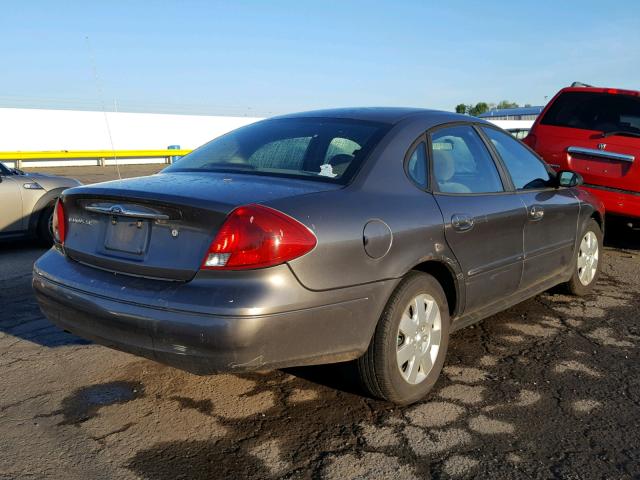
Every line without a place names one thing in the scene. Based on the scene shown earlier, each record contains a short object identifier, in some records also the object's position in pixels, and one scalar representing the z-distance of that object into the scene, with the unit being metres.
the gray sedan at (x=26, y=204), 7.64
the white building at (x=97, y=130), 25.17
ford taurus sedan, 2.77
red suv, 6.82
